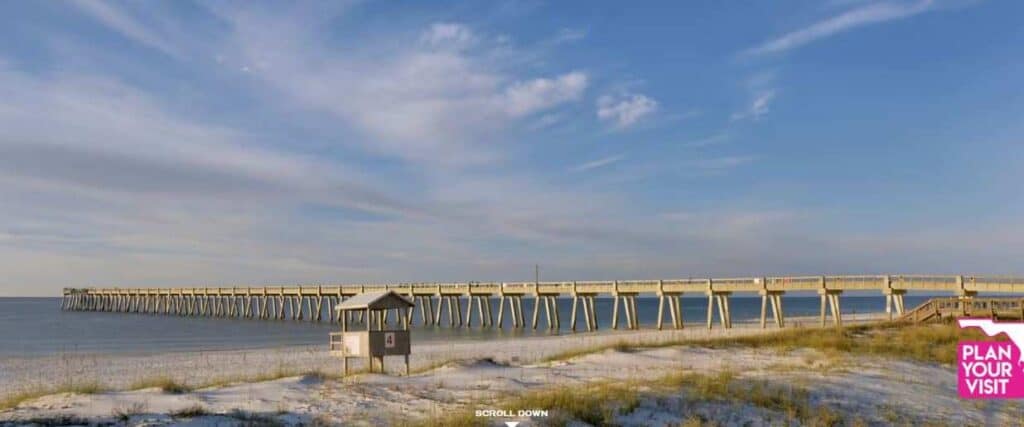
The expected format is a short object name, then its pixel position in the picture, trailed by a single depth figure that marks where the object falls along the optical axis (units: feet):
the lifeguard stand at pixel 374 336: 60.75
